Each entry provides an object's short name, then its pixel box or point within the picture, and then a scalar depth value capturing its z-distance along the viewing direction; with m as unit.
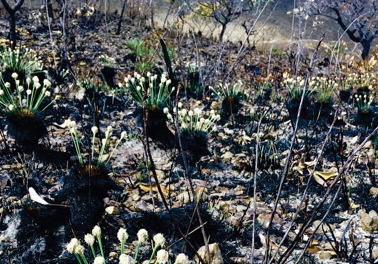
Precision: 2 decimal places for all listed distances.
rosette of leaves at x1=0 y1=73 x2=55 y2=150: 2.59
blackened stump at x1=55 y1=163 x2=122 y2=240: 1.94
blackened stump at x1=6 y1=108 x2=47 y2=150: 2.62
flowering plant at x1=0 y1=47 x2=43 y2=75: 3.92
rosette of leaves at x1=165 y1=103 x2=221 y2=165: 2.97
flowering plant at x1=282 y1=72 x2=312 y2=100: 4.16
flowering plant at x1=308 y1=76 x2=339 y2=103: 4.42
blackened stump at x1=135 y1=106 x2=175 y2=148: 3.19
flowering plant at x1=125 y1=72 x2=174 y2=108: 3.15
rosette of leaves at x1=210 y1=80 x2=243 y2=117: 4.59
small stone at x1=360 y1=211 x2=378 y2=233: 2.16
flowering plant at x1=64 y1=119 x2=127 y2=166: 1.78
